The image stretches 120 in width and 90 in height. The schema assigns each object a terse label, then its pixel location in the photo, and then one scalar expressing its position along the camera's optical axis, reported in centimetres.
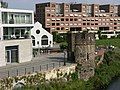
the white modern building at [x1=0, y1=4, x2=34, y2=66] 3891
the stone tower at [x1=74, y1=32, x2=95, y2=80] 3668
